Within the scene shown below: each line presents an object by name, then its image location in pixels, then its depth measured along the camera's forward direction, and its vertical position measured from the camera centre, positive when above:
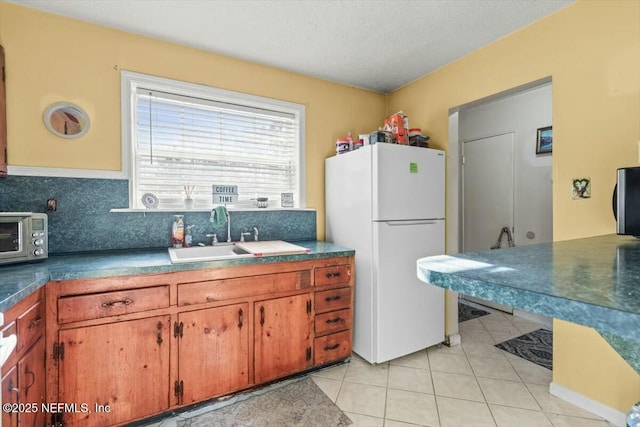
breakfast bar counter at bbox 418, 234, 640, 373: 0.40 -0.13
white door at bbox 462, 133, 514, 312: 3.47 +0.25
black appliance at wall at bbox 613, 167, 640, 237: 1.06 +0.03
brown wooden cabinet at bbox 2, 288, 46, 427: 1.12 -0.62
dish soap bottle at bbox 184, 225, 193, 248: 2.23 -0.18
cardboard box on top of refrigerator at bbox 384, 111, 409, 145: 2.44 +0.69
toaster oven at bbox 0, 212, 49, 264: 1.50 -0.12
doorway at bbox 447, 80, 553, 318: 3.15 +0.40
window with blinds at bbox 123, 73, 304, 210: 2.19 +0.56
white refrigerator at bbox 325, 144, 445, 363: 2.22 -0.21
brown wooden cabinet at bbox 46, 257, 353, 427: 1.49 -0.70
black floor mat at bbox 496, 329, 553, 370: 2.36 -1.17
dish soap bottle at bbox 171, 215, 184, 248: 2.19 -0.16
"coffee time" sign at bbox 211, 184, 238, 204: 2.39 +0.16
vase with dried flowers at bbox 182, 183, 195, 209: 2.26 +0.14
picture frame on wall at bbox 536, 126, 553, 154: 3.09 +0.73
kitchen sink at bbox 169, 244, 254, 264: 2.09 -0.28
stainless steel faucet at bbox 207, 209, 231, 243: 2.40 -0.12
